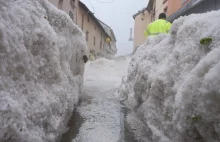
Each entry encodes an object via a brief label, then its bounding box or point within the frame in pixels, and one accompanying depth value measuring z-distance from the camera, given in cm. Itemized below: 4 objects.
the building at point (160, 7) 1523
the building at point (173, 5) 1282
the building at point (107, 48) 3038
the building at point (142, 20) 2341
